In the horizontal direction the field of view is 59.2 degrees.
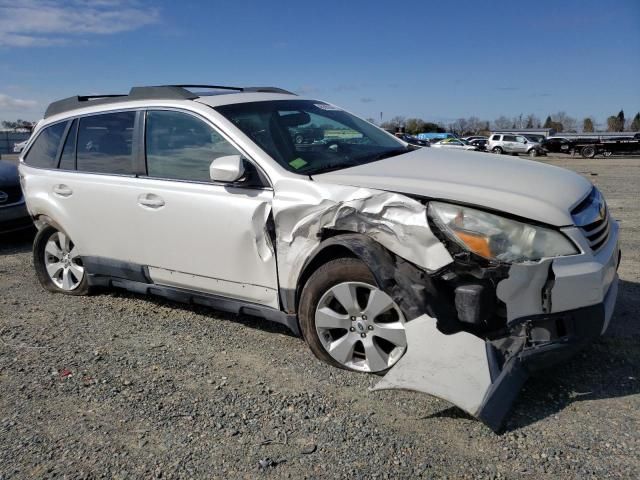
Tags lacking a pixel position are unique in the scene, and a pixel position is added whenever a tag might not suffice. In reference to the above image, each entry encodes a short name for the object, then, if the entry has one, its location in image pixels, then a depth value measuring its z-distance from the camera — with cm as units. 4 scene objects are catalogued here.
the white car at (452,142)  4407
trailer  3584
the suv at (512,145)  4072
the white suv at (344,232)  289
